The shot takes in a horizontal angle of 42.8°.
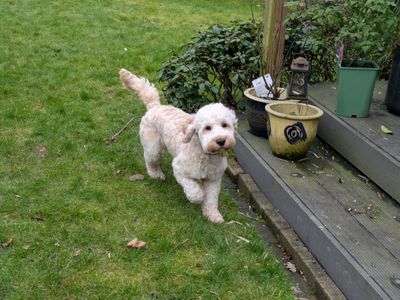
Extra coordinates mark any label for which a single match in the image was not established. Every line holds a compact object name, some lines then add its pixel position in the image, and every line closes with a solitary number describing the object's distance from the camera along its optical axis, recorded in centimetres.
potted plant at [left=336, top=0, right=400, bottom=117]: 412
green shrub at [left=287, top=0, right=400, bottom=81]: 416
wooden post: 478
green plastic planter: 417
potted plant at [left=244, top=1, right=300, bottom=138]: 458
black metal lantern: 449
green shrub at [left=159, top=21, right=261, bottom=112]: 521
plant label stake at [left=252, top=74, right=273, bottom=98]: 466
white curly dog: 337
